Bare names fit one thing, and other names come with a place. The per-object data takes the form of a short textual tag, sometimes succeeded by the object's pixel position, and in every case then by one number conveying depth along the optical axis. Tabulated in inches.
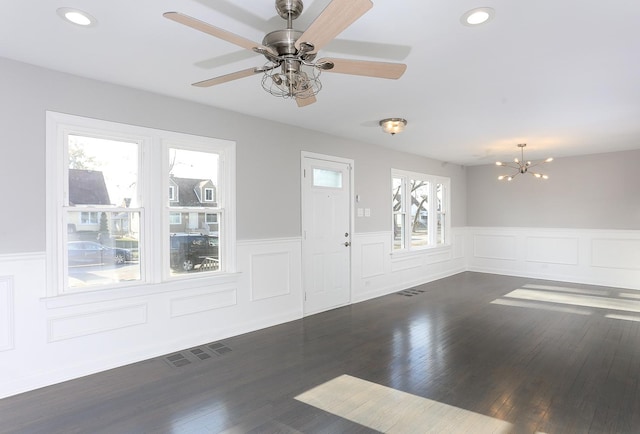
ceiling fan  61.2
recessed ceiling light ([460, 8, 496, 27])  82.2
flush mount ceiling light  173.6
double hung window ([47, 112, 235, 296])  119.5
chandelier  247.7
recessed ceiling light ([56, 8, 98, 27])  83.0
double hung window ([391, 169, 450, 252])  265.7
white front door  196.7
